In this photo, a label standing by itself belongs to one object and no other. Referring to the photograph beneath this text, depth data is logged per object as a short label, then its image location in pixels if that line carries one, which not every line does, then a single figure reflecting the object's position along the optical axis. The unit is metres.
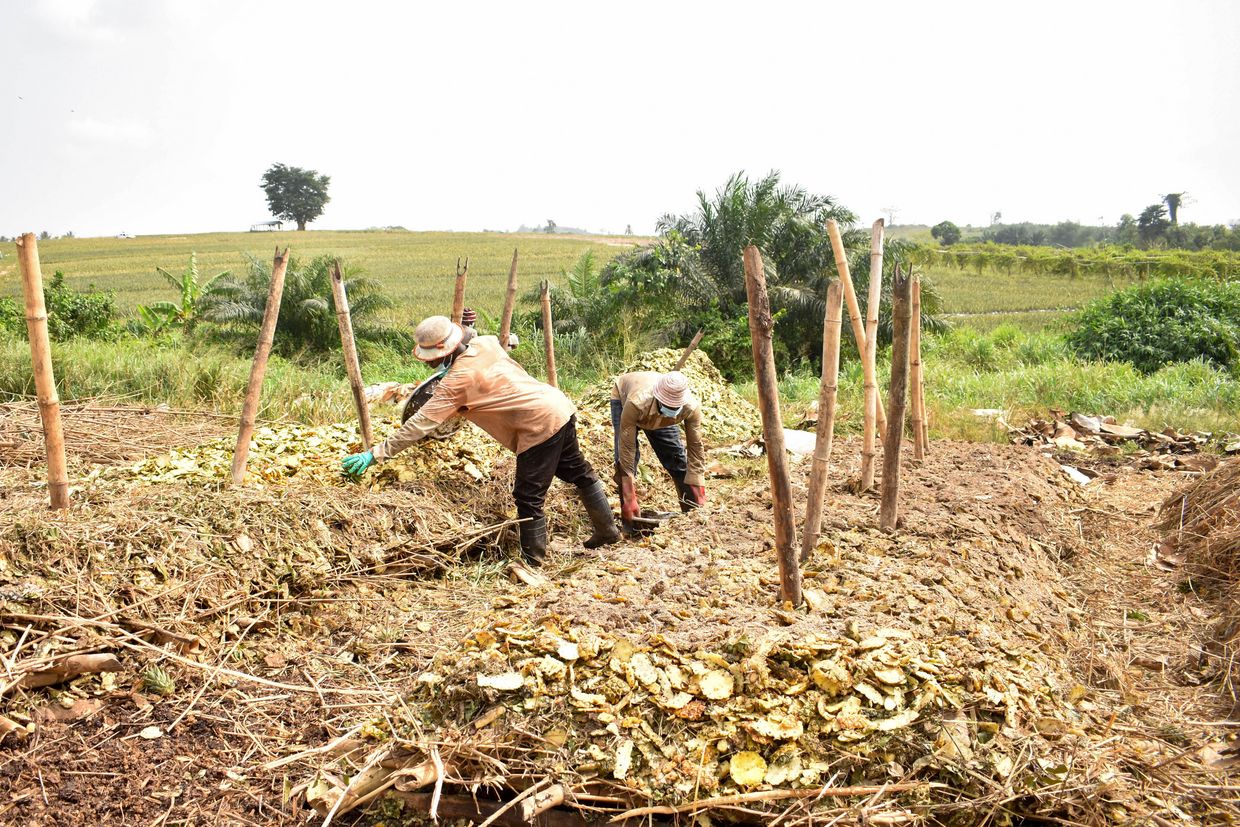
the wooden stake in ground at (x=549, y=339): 7.03
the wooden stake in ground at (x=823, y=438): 4.04
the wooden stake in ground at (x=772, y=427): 3.06
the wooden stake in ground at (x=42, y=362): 4.01
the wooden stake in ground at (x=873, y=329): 4.81
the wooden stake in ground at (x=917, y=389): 6.10
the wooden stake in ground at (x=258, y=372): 4.80
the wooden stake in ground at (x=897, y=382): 4.14
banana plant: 13.70
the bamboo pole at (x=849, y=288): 4.97
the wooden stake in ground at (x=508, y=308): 6.60
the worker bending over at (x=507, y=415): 4.78
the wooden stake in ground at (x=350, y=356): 5.49
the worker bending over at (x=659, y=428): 5.17
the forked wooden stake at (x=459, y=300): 6.33
